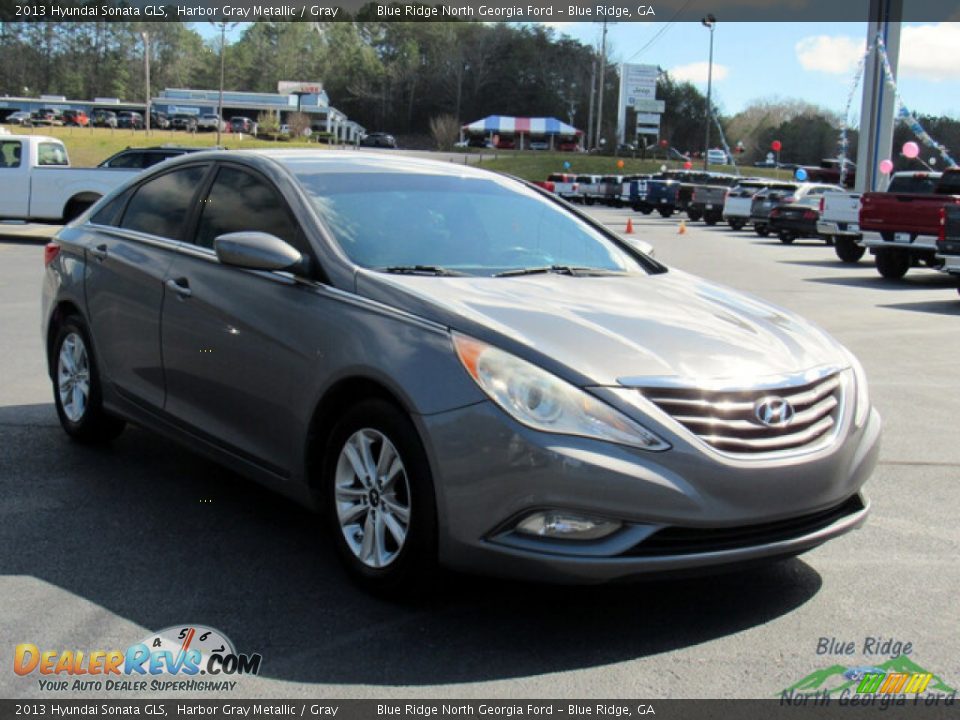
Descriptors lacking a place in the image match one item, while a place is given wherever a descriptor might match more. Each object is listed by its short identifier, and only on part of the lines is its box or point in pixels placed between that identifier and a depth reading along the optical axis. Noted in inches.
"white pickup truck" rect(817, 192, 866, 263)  920.9
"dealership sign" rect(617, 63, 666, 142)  3722.9
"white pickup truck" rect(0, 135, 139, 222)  827.4
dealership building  4626.0
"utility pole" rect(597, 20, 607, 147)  3814.0
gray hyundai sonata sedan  144.6
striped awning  4534.9
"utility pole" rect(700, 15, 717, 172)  2834.6
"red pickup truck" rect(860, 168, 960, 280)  737.6
